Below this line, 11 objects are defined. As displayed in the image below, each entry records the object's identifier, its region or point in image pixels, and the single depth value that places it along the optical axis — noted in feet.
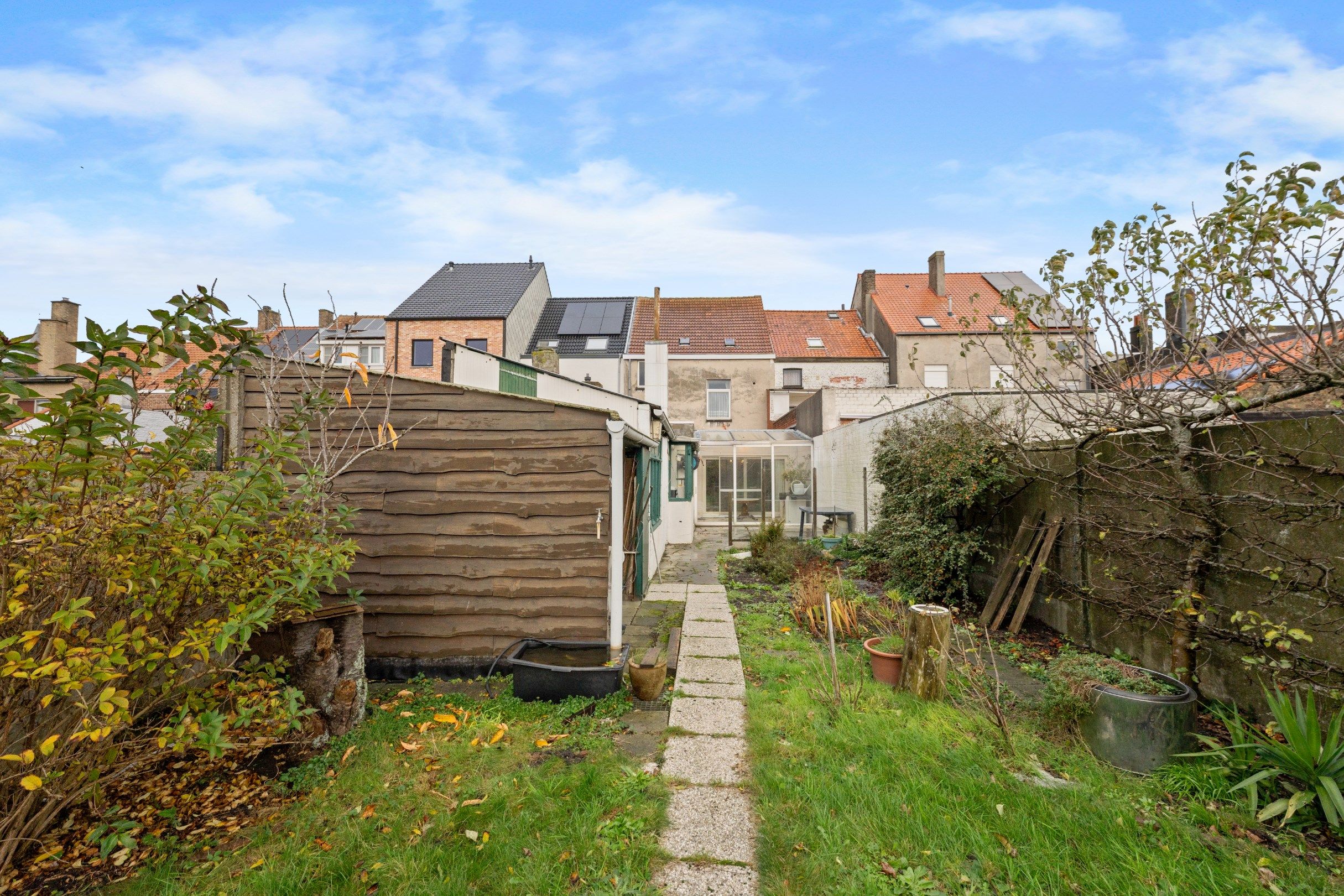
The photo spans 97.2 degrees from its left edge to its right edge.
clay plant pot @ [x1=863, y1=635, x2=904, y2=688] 15.37
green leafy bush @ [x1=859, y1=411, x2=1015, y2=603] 22.61
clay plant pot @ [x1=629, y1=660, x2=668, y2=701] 14.60
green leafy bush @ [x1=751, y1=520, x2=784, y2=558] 33.09
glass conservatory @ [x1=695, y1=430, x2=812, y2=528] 55.57
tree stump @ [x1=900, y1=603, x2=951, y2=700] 14.15
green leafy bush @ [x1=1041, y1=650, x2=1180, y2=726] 11.67
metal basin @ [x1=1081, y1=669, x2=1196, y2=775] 10.78
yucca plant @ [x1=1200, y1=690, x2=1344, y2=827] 8.98
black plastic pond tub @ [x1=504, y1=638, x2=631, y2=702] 14.56
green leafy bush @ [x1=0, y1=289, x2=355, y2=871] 7.16
